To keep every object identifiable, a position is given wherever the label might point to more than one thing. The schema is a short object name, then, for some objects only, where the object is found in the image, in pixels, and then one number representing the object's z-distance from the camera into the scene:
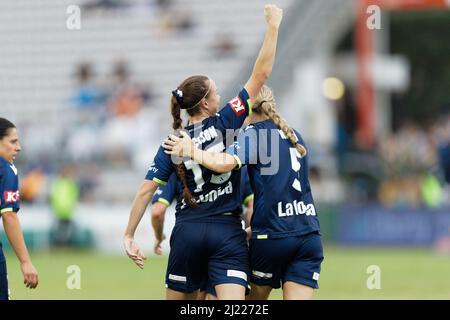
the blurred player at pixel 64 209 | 45.75
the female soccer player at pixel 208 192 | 17.45
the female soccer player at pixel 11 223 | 17.09
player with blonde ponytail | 17.53
